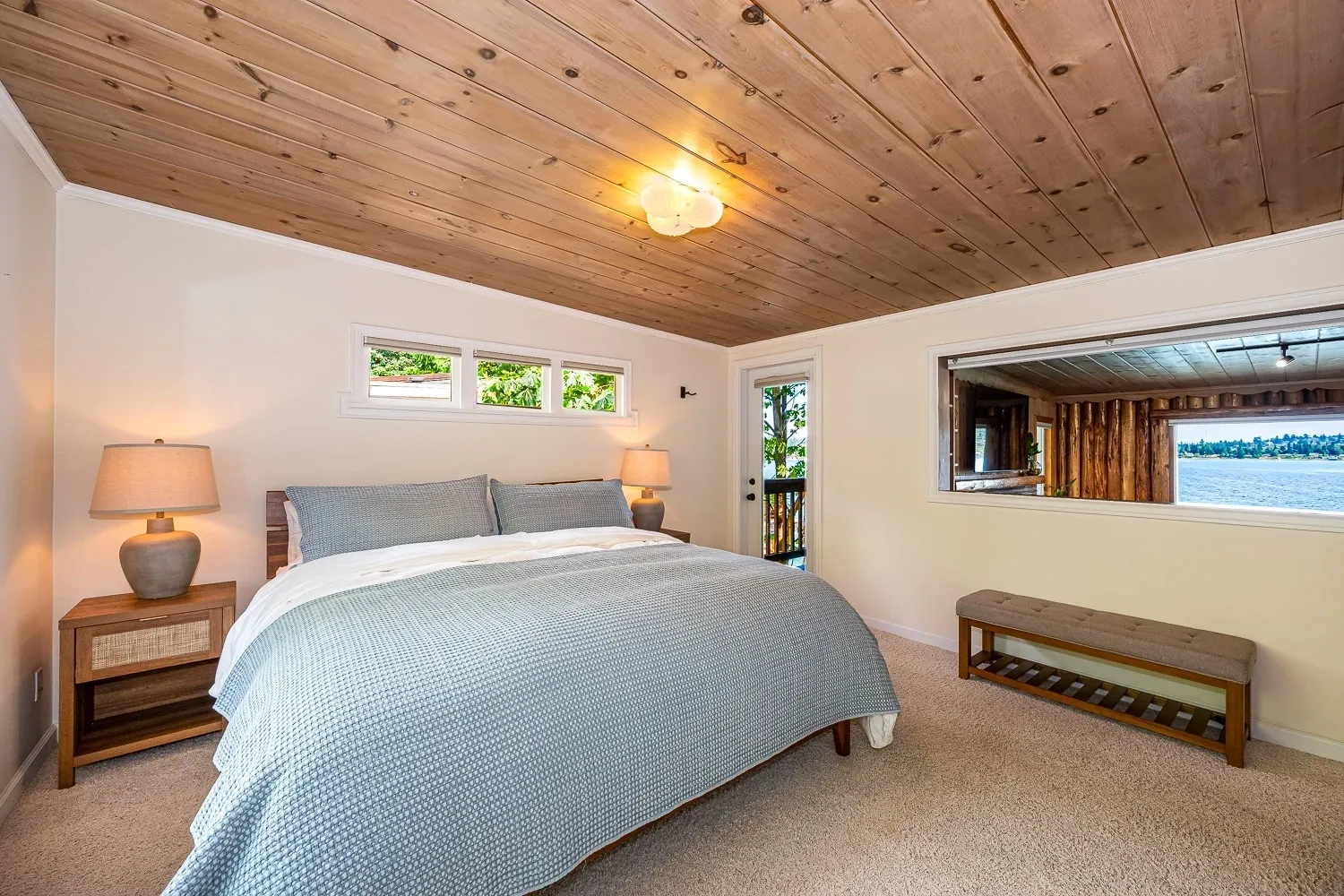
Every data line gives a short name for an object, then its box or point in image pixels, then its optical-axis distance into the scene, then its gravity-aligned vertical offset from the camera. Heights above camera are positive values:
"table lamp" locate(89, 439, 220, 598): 2.13 -0.19
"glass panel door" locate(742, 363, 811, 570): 4.95 +0.03
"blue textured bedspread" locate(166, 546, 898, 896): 1.09 -0.67
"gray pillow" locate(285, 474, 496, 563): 2.55 -0.32
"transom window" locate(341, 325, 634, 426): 3.13 +0.44
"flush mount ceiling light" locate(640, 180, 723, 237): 2.05 +0.90
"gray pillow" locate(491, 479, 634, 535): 3.15 -0.33
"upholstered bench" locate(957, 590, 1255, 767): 2.28 -0.93
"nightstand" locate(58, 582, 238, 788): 2.02 -0.83
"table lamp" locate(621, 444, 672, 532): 3.94 -0.19
